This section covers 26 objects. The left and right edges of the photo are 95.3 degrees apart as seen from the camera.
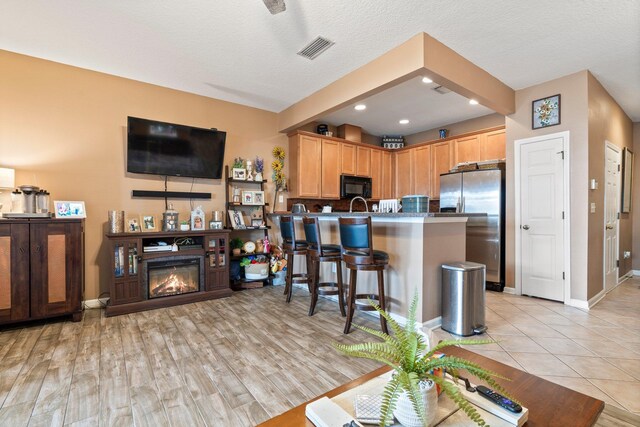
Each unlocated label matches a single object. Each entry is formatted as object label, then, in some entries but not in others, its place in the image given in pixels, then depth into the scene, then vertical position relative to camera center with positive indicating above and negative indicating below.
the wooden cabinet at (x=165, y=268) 3.31 -0.69
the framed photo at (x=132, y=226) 3.62 -0.16
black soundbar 3.83 +0.25
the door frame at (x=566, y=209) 3.51 +0.03
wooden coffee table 0.92 -0.67
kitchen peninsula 2.76 -0.40
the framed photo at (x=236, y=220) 4.33 -0.11
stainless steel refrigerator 4.13 -0.03
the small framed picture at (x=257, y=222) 4.48 -0.15
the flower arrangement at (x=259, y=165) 4.70 +0.77
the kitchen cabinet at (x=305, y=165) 4.95 +0.82
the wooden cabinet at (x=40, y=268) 2.74 -0.54
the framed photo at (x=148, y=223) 3.70 -0.13
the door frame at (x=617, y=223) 3.85 -0.16
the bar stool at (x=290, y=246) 3.60 -0.43
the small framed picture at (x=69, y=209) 3.16 +0.04
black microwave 5.54 +0.51
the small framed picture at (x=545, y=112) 3.61 +1.27
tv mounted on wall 3.69 +0.86
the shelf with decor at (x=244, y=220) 4.35 -0.11
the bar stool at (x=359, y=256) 2.65 -0.40
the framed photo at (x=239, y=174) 4.41 +0.59
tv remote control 0.91 -0.61
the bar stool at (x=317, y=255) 3.15 -0.47
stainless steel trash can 2.66 -0.81
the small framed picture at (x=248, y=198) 4.46 +0.23
